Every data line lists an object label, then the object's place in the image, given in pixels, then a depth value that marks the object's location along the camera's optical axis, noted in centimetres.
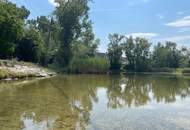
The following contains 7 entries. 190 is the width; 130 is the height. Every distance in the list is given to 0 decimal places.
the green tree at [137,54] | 3416
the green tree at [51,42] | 2312
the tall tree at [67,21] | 2242
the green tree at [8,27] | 1406
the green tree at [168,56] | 3803
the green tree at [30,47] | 1992
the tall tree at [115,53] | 3189
